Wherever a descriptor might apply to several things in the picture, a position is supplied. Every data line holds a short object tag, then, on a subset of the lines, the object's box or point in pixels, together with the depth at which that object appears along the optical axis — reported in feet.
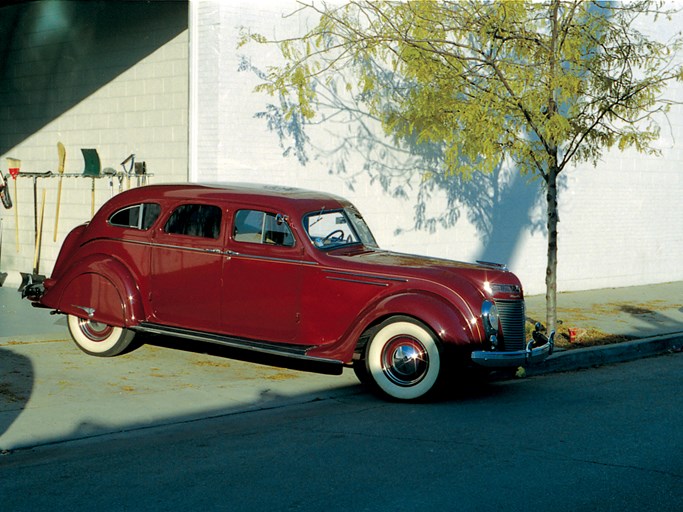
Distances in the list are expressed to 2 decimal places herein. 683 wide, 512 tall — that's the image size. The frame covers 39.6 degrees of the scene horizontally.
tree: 35.96
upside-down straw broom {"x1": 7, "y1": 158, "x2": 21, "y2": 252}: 46.67
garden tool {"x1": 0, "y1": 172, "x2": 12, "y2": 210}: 47.80
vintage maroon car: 27.89
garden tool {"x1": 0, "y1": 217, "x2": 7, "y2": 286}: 50.22
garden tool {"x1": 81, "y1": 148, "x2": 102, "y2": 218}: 45.75
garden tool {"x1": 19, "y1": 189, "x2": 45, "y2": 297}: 43.34
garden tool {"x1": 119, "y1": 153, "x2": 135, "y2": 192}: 43.55
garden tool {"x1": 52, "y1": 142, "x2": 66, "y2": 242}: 46.30
